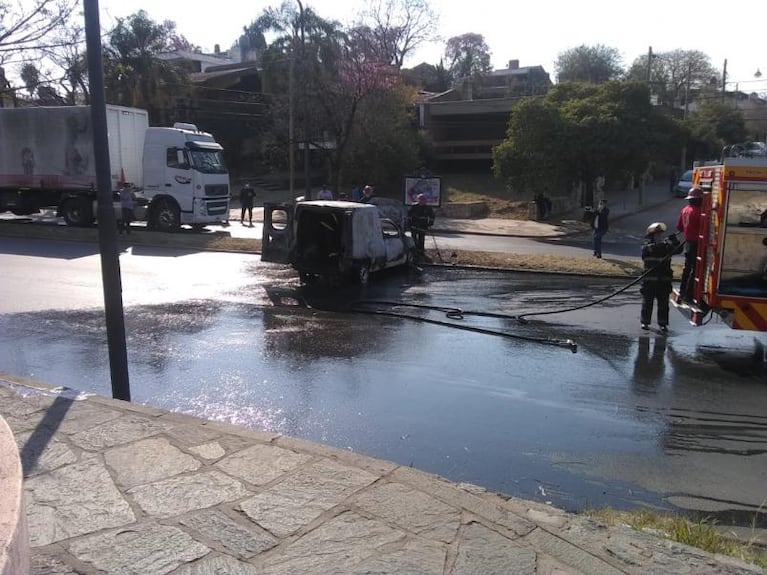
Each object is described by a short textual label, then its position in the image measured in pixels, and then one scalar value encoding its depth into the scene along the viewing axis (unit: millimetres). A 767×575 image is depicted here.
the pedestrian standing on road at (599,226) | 18844
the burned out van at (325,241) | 13477
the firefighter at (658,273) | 10320
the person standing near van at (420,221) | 17953
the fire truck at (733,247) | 8750
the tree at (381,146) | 33938
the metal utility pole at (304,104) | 26169
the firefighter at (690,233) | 9938
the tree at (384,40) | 34812
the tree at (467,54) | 76888
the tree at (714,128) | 53312
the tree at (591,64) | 69562
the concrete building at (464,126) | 42781
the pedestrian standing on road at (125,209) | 21719
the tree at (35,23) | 20922
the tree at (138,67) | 39500
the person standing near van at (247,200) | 27234
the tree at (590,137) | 27031
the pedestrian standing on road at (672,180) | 45188
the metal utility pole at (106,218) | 5562
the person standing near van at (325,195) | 23075
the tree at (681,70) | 72869
